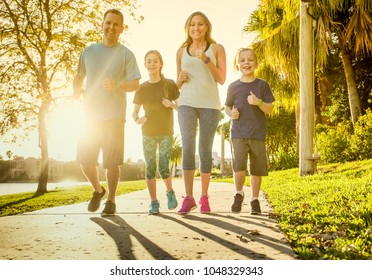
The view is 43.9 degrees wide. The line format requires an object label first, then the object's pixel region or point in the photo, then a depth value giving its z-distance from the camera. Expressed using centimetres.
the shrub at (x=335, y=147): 1020
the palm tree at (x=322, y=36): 965
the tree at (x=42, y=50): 600
